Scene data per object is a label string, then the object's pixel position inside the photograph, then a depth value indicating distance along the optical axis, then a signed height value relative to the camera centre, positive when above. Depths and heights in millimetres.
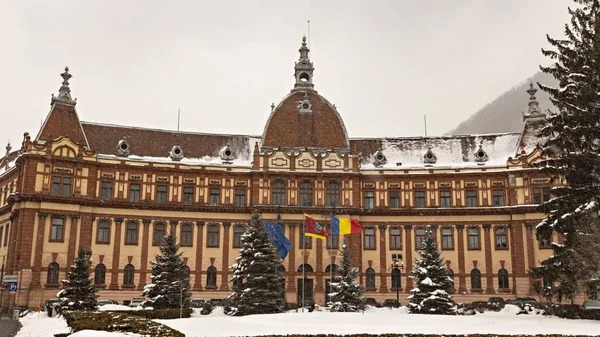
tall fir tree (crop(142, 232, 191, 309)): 41938 -417
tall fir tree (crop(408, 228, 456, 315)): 42188 -328
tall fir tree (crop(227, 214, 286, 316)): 40312 +88
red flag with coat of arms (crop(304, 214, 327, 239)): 46000 +3750
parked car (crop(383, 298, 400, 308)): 53666 -1979
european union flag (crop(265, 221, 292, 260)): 46281 +2826
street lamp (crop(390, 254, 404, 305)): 57012 +1150
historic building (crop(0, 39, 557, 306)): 55688 +7419
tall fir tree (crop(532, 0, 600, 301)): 33094 +7120
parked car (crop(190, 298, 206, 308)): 47131 -2014
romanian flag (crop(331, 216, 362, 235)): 47469 +4145
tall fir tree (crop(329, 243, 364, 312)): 43909 -799
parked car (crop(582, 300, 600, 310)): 40788 -1371
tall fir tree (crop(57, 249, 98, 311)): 39500 -929
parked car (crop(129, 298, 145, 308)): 47631 -1980
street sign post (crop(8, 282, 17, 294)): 43775 -798
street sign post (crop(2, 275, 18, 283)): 44594 -242
